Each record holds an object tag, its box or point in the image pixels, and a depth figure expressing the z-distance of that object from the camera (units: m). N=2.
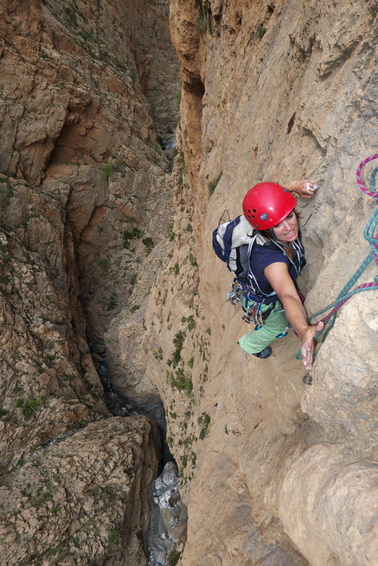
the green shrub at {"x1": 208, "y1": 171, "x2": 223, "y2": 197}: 6.67
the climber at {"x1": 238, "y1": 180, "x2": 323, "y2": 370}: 2.16
